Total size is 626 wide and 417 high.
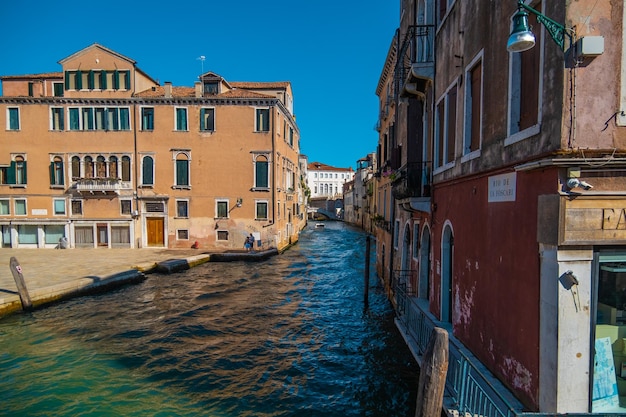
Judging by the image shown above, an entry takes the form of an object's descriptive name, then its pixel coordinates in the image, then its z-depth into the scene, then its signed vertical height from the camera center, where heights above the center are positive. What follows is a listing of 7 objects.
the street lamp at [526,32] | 3.73 +1.68
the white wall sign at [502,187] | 4.98 +0.12
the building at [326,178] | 90.69 +4.40
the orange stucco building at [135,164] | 26.19 +2.29
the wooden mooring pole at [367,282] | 14.27 -3.31
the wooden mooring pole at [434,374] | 4.39 -2.12
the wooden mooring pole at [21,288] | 12.80 -3.13
